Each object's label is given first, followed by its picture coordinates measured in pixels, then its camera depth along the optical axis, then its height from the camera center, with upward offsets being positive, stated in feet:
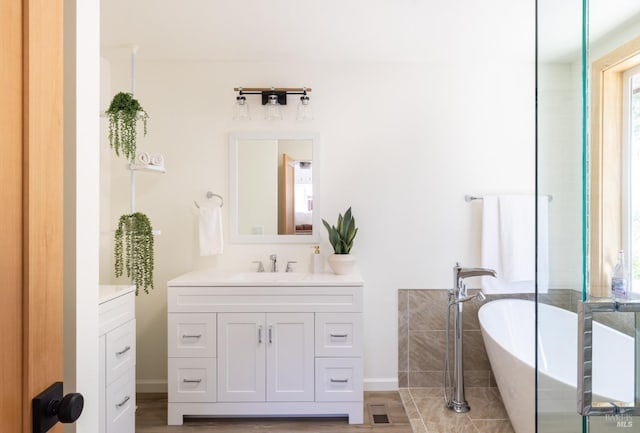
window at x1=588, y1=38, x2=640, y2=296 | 2.29 +0.29
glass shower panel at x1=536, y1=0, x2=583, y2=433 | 2.47 +0.17
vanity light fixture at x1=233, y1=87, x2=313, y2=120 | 9.47 +2.88
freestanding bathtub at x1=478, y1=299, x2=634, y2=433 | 2.30 -1.00
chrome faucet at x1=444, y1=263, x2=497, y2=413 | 8.55 -2.63
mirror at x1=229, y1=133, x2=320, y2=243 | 9.72 +0.71
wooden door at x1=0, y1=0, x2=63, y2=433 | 1.94 +0.07
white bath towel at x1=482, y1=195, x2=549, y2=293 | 9.41 -0.57
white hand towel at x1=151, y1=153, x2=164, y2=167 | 8.47 +1.27
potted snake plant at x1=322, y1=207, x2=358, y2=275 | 8.93 -0.67
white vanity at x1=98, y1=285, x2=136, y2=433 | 6.30 -2.55
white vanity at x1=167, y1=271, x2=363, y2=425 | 7.93 -2.84
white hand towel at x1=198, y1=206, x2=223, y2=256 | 9.30 -0.39
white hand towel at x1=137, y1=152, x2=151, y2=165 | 8.27 +1.24
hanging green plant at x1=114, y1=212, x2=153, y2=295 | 7.75 -0.63
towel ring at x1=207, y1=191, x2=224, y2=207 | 9.66 +0.51
